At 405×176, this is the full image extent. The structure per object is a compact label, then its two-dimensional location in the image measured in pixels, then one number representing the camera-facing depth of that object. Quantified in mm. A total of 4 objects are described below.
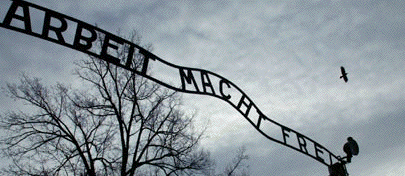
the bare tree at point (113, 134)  13797
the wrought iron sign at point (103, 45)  3307
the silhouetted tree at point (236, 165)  17109
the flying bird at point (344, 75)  6386
